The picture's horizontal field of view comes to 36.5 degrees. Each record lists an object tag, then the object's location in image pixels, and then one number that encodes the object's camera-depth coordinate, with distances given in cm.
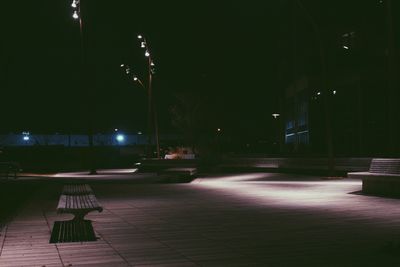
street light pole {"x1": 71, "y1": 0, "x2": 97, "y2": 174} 2979
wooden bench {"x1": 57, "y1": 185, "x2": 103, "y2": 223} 990
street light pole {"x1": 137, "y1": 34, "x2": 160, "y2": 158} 3508
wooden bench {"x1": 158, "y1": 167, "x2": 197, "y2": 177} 2495
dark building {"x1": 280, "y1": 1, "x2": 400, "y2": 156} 4891
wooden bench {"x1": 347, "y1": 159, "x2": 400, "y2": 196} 1552
